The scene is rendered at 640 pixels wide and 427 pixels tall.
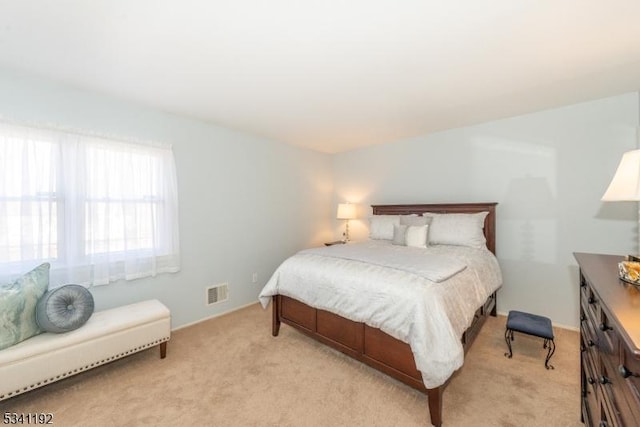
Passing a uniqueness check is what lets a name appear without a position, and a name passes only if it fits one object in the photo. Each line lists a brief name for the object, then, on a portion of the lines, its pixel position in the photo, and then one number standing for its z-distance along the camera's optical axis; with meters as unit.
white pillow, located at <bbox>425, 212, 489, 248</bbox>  2.88
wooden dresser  0.75
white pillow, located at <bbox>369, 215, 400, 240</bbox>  3.49
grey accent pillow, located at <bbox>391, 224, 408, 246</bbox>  3.09
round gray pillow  1.80
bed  1.55
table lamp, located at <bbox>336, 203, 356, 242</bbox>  4.29
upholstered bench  1.63
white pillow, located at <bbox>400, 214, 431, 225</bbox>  3.19
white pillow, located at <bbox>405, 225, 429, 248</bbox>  2.96
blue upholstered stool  2.07
